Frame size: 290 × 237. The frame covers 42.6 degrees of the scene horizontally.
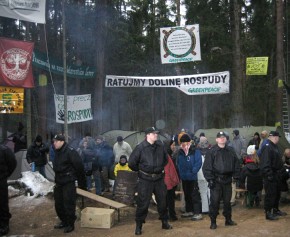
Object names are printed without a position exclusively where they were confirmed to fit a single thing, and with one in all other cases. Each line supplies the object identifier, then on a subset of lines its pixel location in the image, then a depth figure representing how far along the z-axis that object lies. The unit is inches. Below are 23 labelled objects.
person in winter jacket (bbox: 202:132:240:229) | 261.1
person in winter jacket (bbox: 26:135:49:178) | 399.2
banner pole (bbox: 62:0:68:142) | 456.4
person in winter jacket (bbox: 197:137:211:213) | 321.7
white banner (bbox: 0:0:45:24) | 434.0
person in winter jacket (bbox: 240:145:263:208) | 343.3
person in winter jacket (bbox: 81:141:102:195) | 393.7
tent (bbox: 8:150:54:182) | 432.1
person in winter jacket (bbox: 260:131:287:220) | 279.7
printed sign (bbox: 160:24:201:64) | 549.0
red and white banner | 441.1
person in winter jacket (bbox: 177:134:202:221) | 296.9
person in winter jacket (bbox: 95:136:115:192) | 415.8
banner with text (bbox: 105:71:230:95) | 547.2
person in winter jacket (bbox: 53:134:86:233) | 270.5
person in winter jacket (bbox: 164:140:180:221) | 295.9
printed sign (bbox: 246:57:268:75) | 588.1
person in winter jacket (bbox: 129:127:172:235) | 255.8
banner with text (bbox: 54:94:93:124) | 519.5
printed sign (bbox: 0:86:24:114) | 464.4
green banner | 497.4
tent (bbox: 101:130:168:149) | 598.5
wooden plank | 310.2
